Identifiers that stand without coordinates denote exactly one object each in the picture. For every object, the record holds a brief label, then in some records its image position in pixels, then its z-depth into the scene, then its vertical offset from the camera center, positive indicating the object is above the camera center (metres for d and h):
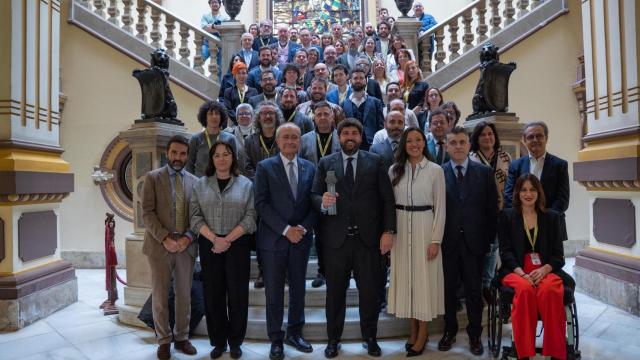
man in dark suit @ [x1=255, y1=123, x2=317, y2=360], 3.69 -0.29
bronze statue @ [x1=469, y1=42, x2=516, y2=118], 4.76 +1.06
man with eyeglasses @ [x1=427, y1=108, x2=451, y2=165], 4.37 +0.53
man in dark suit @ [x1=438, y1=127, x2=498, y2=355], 3.73 -0.35
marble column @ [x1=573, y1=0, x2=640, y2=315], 4.75 +0.31
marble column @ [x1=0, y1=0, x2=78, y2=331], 4.71 +0.27
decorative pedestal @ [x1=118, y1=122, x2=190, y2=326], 4.84 +0.11
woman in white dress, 3.62 -0.38
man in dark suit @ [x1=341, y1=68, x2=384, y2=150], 5.33 +0.96
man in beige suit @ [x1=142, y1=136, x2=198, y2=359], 3.73 -0.40
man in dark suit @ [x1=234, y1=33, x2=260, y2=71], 7.39 +2.24
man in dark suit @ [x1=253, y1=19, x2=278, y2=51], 8.04 +2.70
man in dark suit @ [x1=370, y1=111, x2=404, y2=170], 4.23 +0.50
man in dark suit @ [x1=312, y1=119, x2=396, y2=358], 3.63 -0.30
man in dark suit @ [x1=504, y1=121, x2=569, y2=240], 3.84 +0.15
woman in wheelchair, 3.21 -0.58
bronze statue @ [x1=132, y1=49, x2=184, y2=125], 4.84 +1.08
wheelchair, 3.24 -0.96
